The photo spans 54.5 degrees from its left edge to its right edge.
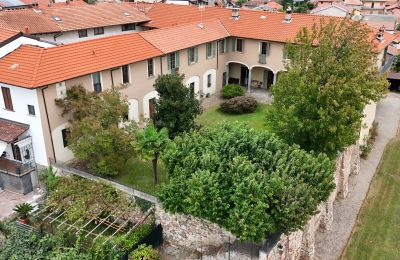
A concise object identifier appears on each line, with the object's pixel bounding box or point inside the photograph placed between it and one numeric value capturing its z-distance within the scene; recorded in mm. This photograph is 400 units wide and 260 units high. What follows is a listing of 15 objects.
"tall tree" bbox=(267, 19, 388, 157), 24203
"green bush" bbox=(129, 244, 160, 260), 21831
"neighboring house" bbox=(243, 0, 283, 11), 111038
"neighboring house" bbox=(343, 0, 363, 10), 105425
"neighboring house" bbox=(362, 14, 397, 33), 81400
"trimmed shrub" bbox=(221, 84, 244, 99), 44281
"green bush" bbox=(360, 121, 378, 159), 36594
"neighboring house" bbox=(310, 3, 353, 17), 89538
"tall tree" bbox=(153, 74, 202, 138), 28188
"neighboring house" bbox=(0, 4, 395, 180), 27391
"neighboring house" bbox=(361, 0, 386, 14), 120100
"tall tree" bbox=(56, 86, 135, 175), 25891
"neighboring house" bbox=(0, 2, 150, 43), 41219
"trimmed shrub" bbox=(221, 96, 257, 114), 40875
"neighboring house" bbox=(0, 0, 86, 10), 73819
